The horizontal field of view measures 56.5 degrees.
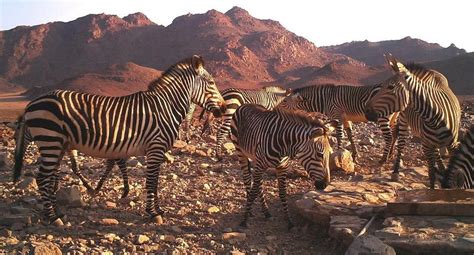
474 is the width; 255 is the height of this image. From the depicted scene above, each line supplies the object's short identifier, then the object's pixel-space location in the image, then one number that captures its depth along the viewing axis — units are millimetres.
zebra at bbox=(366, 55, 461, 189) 8547
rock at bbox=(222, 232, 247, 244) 6831
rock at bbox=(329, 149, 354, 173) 11023
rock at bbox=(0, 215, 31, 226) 6871
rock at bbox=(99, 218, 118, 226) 7238
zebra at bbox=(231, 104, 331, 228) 7090
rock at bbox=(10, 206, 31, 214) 7380
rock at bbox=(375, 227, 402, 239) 5711
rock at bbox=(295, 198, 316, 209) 7510
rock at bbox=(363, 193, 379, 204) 7461
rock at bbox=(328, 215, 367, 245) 6172
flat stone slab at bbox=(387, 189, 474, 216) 6191
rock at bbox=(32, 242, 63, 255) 5307
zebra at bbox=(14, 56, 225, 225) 6895
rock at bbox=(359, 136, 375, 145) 15727
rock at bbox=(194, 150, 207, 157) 13469
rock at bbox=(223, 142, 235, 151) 14556
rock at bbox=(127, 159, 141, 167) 11510
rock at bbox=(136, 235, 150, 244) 6434
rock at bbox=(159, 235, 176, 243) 6633
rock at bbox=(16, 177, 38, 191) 8836
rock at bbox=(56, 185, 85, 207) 8039
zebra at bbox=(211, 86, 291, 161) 14336
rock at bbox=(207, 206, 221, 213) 8208
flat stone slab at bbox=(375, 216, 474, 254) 5355
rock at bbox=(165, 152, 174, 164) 12008
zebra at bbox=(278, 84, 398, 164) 12922
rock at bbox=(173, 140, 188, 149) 14277
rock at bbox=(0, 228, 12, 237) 6385
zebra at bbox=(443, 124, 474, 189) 7453
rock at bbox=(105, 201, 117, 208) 8219
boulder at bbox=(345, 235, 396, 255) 5168
